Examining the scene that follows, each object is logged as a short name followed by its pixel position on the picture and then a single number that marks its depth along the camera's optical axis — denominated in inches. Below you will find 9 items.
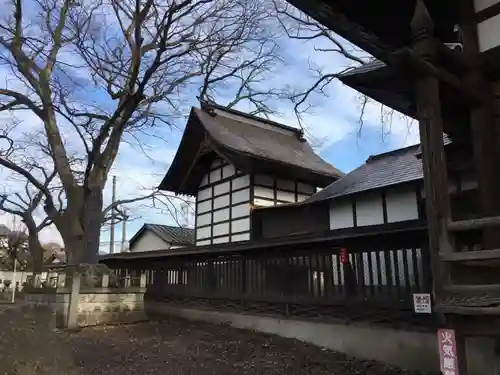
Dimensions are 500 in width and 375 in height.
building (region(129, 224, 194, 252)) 1148.5
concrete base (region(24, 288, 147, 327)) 462.3
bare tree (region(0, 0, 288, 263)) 546.0
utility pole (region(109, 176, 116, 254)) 1331.2
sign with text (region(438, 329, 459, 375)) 167.0
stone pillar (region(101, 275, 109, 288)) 491.2
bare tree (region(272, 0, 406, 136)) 642.8
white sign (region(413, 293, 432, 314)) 293.2
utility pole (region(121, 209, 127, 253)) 1528.1
